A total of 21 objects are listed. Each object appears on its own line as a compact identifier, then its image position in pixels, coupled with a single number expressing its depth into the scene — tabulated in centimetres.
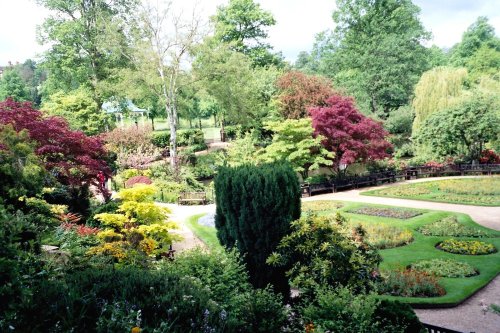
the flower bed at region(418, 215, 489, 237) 1457
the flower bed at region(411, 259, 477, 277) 1100
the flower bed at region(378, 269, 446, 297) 979
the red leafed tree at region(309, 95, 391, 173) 2491
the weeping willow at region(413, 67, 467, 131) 3234
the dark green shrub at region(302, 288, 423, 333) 627
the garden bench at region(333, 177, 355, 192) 2534
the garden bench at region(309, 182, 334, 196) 2458
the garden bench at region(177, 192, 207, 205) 2284
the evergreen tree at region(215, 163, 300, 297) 887
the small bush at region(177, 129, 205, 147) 3606
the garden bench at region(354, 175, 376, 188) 2636
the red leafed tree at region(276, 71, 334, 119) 2938
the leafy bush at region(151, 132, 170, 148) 3650
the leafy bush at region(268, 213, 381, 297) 773
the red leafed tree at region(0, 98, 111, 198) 1227
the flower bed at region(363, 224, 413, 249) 1365
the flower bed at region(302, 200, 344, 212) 2004
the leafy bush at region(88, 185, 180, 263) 1070
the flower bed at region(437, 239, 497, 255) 1273
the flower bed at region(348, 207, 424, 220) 1773
